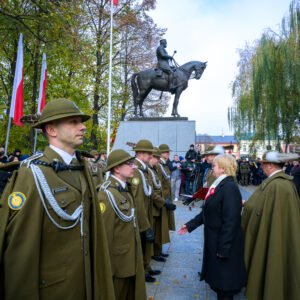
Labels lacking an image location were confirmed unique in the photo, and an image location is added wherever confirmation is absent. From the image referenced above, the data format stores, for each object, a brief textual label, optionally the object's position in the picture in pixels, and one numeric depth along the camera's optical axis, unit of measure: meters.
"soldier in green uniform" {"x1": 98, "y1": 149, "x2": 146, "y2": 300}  3.16
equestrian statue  14.91
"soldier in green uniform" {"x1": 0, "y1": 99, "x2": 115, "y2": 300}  1.89
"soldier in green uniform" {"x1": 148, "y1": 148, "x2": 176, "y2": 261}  5.56
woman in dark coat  3.43
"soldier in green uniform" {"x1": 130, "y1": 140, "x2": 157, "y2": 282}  4.41
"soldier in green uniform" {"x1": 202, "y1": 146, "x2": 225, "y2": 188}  6.52
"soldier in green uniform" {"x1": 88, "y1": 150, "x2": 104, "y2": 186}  7.19
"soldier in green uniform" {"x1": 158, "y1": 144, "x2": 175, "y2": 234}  6.46
